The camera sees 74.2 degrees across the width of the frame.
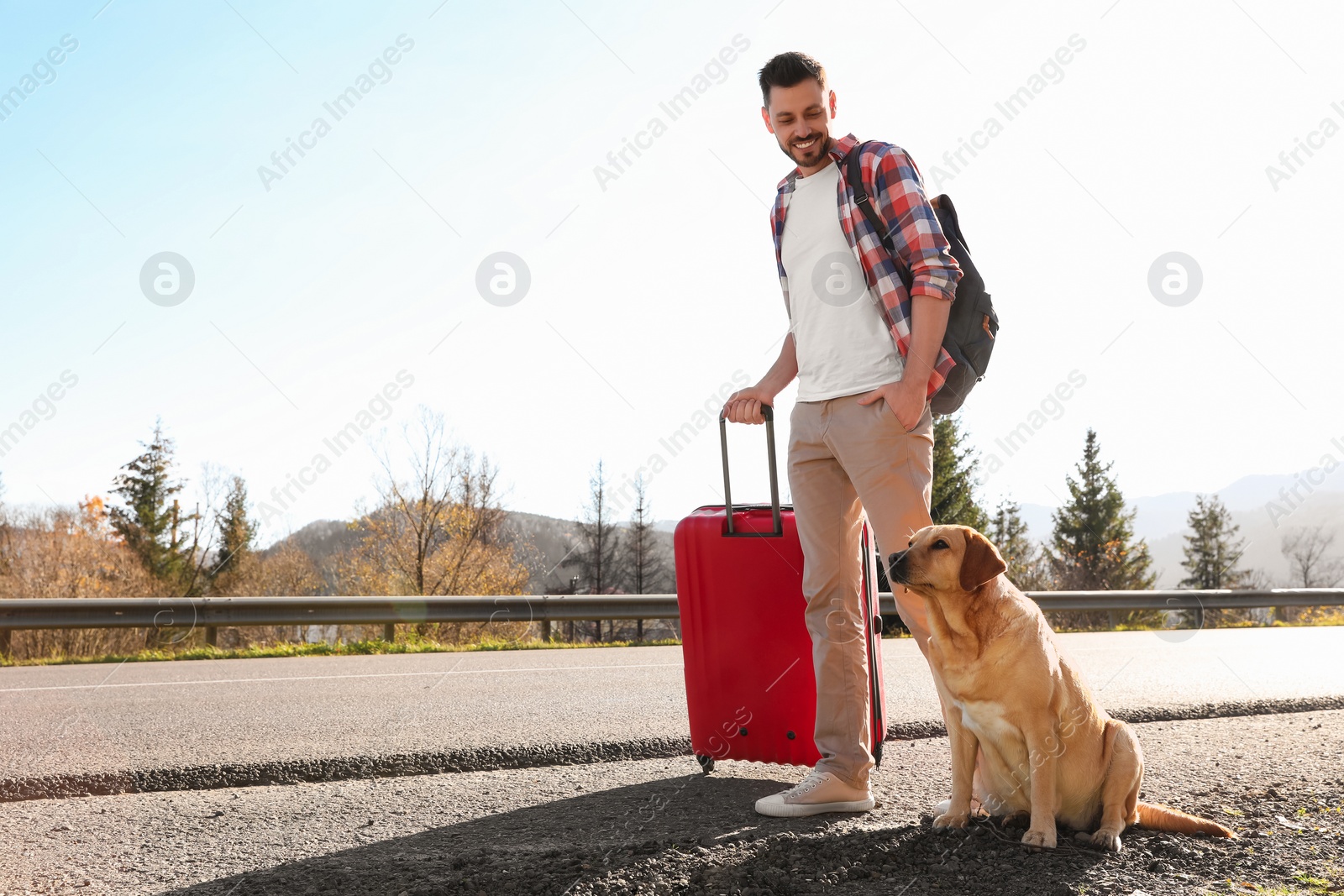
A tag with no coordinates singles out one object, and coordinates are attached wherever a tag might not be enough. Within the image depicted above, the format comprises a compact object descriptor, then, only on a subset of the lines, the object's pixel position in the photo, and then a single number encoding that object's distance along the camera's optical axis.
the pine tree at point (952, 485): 31.11
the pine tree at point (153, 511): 47.69
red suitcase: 3.45
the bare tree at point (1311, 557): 80.38
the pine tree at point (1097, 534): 56.31
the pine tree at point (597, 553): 63.84
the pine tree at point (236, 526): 50.58
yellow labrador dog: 2.49
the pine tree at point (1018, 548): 31.86
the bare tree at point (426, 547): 30.69
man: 2.96
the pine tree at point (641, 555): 66.12
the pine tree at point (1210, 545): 65.69
